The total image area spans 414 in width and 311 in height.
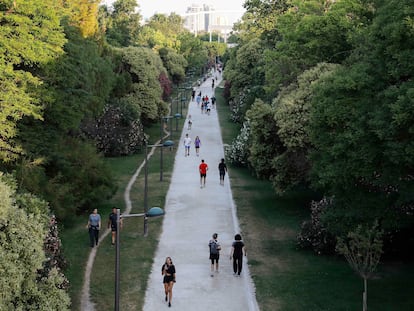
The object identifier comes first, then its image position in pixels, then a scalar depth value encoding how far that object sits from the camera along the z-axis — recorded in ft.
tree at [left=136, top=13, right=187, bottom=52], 306.51
